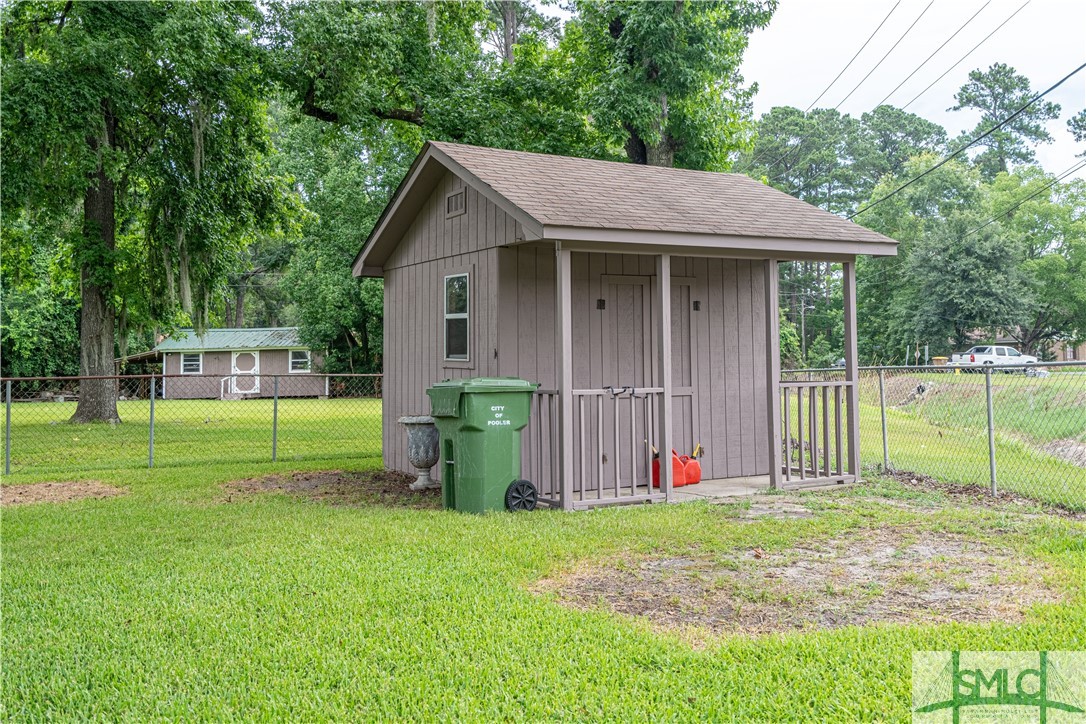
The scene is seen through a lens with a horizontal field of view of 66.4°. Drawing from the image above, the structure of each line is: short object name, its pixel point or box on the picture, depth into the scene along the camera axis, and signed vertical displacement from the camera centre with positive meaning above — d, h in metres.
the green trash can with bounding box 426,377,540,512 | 7.32 -0.56
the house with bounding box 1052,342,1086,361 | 41.56 +0.94
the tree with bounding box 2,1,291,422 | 13.66 +4.33
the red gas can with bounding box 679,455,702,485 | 8.93 -1.03
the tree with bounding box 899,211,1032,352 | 37.00 +4.06
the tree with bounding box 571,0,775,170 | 14.94 +5.68
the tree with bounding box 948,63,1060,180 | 52.16 +16.10
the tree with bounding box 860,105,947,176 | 56.97 +16.60
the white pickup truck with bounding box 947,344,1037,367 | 36.03 +0.69
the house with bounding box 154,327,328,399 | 35.34 +1.20
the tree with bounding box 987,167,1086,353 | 39.12 +6.16
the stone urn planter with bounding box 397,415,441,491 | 8.80 -0.69
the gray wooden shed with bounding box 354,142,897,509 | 7.77 +0.77
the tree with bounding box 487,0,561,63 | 25.95 +11.44
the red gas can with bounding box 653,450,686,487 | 8.81 -1.04
